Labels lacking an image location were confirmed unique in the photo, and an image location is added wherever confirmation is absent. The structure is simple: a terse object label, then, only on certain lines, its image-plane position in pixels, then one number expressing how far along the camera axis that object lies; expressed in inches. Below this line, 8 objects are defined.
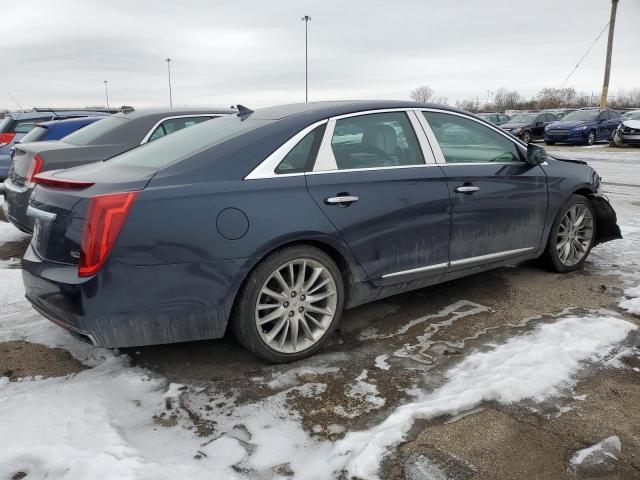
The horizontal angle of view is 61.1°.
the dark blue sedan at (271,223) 108.5
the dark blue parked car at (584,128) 866.8
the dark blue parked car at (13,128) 366.9
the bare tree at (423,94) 2896.2
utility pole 1078.4
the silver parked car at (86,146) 208.5
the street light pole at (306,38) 1827.0
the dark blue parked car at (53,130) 273.3
